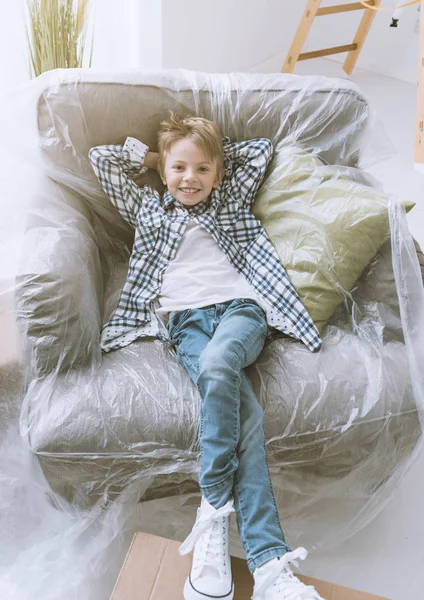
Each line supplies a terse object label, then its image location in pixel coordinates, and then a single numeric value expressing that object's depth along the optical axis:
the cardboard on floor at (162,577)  1.03
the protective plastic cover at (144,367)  1.17
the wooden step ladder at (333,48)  2.72
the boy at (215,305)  1.07
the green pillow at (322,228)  1.32
